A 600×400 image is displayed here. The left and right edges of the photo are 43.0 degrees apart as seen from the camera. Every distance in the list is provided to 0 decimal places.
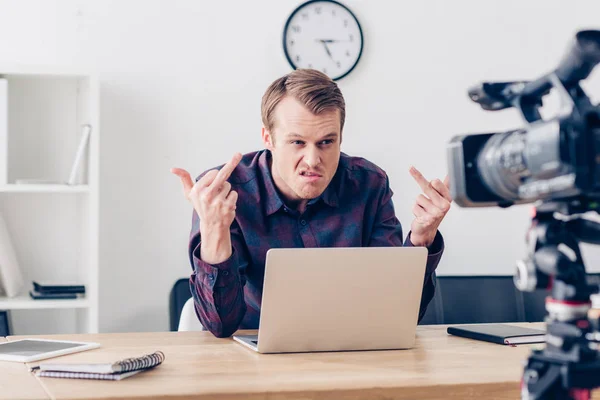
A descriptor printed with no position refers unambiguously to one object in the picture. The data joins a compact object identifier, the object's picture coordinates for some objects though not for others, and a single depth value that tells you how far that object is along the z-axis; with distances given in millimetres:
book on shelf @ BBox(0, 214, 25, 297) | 2562
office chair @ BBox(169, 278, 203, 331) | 2746
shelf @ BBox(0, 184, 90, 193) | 2521
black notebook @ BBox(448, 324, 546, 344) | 1641
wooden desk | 1187
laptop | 1428
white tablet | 1382
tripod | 897
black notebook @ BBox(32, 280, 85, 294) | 2580
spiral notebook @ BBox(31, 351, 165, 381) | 1230
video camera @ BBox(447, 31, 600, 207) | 863
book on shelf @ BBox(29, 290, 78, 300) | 2561
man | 1737
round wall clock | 3006
